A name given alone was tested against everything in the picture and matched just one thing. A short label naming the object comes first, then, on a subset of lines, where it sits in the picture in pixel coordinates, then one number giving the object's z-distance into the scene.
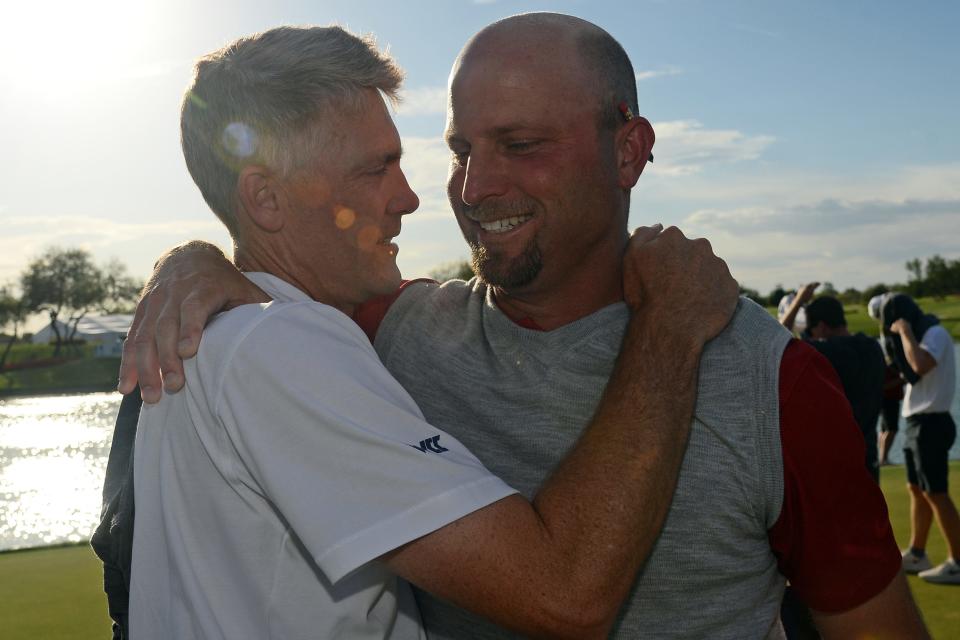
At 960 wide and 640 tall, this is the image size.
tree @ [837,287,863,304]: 72.36
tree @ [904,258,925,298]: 83.74
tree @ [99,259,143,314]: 76.88
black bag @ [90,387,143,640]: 1.89
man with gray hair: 1.61
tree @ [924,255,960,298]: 81.19
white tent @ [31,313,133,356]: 73.31
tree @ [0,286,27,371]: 71.44
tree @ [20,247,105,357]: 71.12
